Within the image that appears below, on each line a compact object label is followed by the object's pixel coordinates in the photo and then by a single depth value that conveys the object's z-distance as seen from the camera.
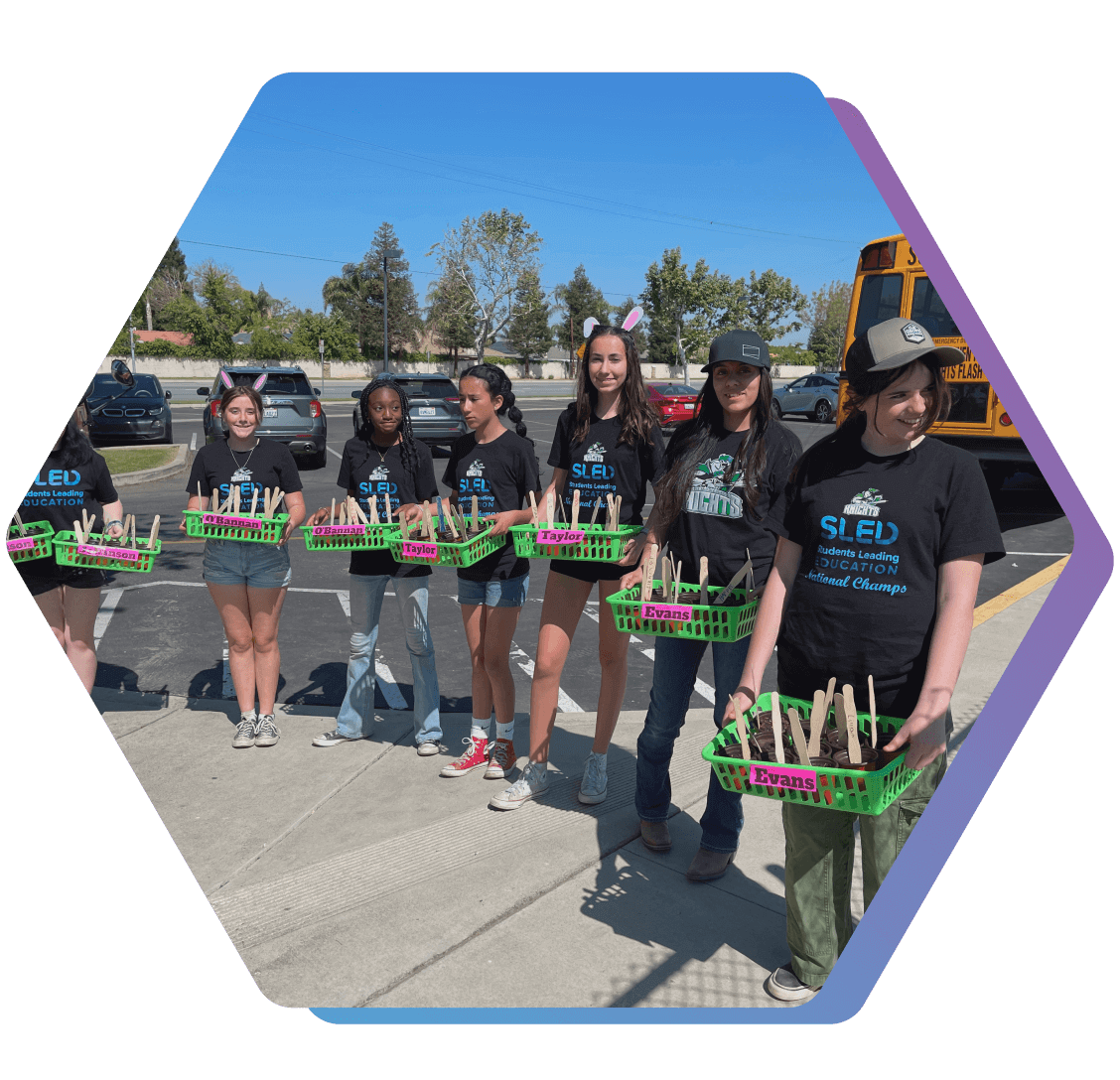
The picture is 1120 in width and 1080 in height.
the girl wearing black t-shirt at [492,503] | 3.84
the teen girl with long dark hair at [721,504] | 2.98
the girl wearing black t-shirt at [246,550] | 4.18
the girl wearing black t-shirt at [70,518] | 3.90
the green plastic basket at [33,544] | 3.78
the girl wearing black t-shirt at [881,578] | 2.27
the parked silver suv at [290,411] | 7.94
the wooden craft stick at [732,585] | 2.95
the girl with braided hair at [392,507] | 4.20
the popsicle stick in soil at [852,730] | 2.23
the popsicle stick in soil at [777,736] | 2.32
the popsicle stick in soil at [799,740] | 2.30
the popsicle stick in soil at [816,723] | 2.31
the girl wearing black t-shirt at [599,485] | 3.51
